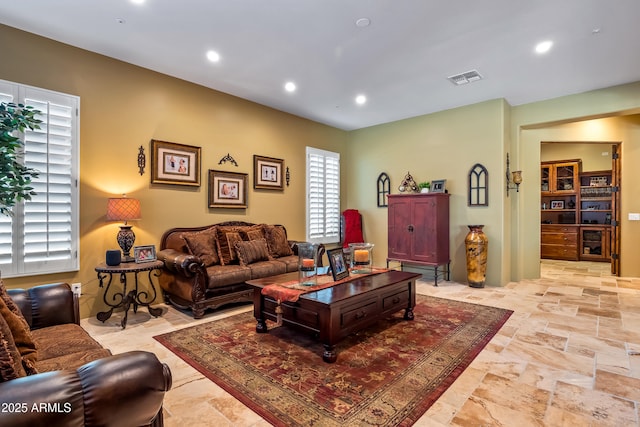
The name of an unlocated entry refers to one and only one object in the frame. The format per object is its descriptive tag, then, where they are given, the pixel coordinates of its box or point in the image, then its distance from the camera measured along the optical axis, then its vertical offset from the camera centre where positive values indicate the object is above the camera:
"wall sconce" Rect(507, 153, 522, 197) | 5.48 +0.62
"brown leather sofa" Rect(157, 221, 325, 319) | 3.72 -0.63
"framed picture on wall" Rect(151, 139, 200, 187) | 4.27 +0.68
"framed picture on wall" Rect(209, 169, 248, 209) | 4.87 +0.38
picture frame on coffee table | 3.21 -0.50
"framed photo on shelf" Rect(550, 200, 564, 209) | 8.39 +0.31
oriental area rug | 2.02 -1.20
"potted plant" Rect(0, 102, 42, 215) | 2.32 +0.43
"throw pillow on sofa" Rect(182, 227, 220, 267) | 4.15 -0.42
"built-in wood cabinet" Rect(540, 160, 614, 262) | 7.84 +0.11
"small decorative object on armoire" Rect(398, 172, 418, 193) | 6.04 +0.55
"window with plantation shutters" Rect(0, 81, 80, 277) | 3.26 +0.14
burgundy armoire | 5.40 -0.24
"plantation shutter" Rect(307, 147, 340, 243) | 6.39 +0.38
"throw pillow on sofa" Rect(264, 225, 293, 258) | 4.98 -0.43
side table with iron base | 3.42 -0.95
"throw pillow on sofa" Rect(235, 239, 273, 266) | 4.39 -0.52
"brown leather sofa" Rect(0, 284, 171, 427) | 0.98 -0.59
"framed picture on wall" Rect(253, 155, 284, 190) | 5.43 +0.71
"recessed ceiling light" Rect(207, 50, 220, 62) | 3.73 +1.85
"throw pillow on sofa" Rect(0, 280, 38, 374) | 1.46 -0.57
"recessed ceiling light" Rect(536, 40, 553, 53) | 3.49 +1.86
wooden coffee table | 2.62 -0.83
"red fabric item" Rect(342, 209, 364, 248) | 6.83 -0.26
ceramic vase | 5.12 -0.62
